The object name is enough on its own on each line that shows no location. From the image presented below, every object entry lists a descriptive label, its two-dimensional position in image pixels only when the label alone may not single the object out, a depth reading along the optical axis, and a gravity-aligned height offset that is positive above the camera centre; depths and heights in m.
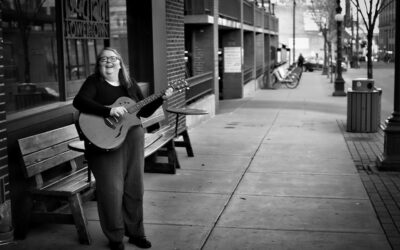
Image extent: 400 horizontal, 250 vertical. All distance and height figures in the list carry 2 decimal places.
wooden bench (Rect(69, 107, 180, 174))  8.54 -1.36
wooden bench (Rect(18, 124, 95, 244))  5.73 -1.33
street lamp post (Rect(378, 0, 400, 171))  9.02 -1.41
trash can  13.11 -1.41
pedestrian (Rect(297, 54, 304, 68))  45.81 -1.48
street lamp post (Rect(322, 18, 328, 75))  42.66 -1.43
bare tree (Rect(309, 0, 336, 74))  49.31 +2.50
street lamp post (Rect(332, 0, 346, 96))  23.70 -0.71
